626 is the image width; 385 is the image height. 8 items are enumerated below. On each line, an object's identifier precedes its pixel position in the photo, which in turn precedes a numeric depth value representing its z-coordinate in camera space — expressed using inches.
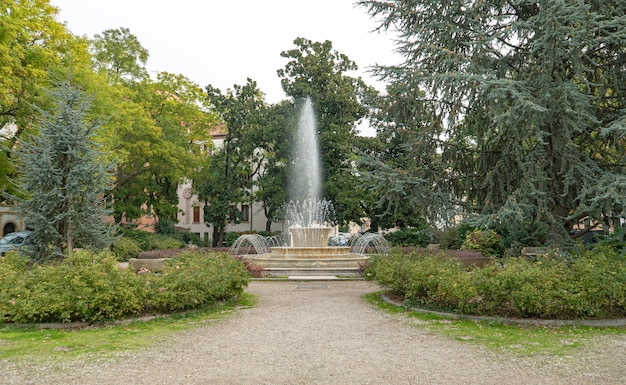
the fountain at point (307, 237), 670.5
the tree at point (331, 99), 1214.3
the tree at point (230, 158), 1289.4
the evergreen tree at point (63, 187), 456.4
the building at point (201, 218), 1912.6
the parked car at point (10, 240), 971.5
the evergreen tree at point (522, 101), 361.4
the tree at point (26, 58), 719.1
